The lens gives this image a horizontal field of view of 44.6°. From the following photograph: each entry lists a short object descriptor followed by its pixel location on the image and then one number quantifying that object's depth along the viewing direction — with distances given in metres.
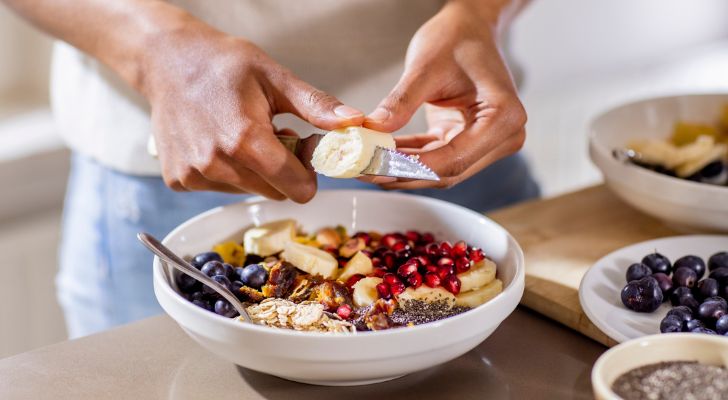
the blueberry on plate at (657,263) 1.10
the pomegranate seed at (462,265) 1.01
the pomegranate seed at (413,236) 1.15
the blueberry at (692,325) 0.94
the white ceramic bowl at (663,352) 0.77
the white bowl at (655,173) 1.21
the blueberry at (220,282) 0.98
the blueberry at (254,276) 1.00
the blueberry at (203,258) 1.04
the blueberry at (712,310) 0.96
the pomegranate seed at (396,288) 0.97
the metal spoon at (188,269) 0.93
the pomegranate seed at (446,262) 1.01
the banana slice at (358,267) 1.03
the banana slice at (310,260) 1.03
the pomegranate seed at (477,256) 1.04
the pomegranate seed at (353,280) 1.00
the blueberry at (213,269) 1.00
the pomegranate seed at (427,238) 1.14
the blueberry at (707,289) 1.03
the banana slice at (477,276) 1.00
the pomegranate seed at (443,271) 1.00
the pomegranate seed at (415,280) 0.98
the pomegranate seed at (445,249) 1.05
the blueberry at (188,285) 0.99
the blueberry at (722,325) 0.94
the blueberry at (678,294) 1.03
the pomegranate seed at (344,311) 0.92
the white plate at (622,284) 0.99
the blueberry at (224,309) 0.94
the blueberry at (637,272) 1.06
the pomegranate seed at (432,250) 1.06
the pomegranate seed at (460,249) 1.05
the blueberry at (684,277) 1.06
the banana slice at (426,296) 0.96
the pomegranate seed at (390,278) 0.99
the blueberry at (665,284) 1.05
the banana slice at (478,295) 0.98
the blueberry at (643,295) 1.01
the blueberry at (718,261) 1.10
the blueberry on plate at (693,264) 1.09
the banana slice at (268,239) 1.08
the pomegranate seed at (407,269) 1.00
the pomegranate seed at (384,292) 0.98
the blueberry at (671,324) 0.95
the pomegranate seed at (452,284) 0.98
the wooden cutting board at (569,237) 1.08
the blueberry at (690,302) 1.00
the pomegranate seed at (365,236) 1.13
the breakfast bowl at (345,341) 0.81
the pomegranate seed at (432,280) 0.98
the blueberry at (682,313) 0.96
